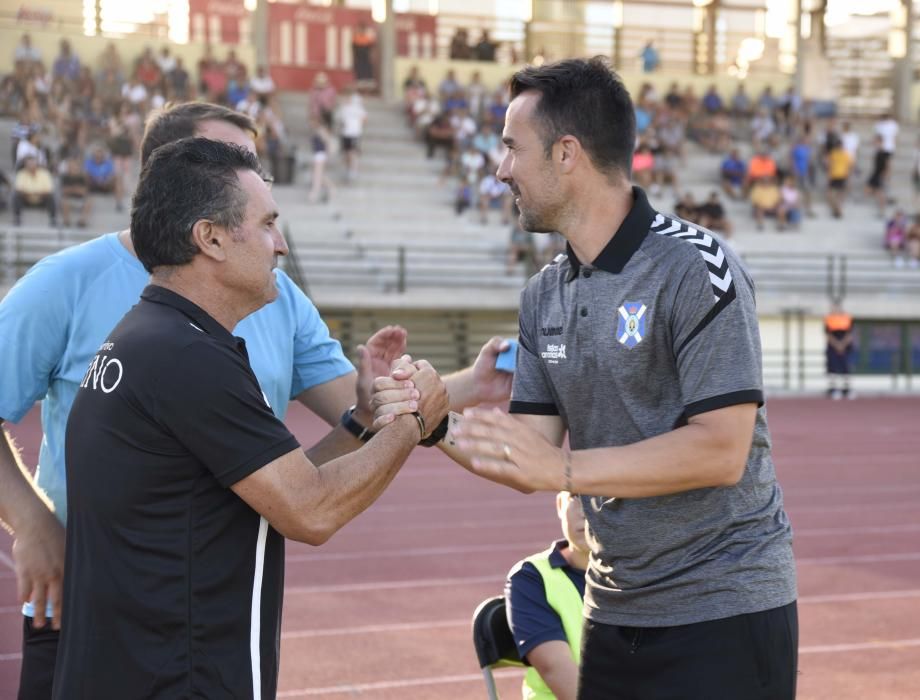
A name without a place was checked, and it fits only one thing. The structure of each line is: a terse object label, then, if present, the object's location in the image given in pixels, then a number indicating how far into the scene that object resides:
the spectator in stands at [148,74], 24.06
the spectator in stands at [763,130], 28.72
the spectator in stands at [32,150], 20.25
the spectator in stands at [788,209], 26.55
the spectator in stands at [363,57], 28.78
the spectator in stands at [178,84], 24.11
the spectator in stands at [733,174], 27.19
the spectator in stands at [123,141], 21.64
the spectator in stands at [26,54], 23.47
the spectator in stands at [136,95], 23.19
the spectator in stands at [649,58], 31.45
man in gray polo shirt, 2.66
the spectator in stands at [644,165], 25.78
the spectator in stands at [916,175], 28.30
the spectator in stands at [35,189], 20.53
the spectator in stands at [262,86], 24.80
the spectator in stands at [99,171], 21.38
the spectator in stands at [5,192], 20.80
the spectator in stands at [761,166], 26.78
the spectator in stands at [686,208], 23.56
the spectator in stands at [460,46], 29.92
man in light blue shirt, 3.03
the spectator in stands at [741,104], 30.05
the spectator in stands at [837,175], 27.55
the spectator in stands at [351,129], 24.84
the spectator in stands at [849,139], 28.22
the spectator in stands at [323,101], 25.73
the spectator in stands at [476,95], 27.00
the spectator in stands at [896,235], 26.16
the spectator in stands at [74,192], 20.64
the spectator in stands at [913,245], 25.81
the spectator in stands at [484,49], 30.11
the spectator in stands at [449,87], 27.41
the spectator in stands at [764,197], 26.62
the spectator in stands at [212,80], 24.28
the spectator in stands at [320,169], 23.98
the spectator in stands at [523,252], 22.84
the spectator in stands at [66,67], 23.44
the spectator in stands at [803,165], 27.58
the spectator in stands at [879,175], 28.09
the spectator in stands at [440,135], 26.27
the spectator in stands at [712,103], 29.58
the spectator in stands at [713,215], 24.17
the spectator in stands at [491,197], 24.72
